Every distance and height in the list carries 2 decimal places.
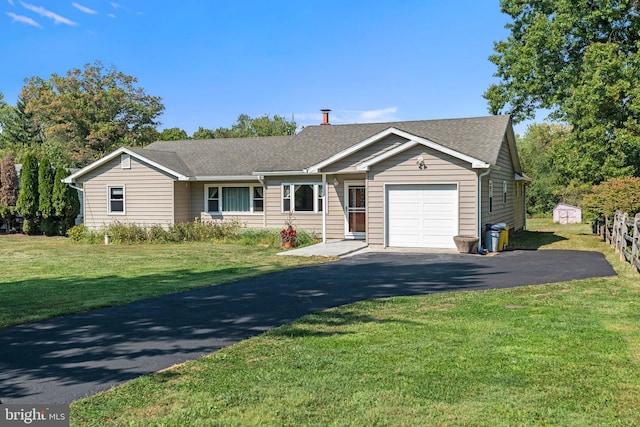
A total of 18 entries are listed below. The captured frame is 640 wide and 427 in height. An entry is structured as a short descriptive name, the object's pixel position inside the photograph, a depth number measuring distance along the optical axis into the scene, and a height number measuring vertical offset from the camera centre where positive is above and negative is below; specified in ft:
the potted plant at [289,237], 61.72 -3.66
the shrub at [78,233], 73.82 -3.40
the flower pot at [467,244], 52.70 -3.94
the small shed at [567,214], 110.01 -2.08
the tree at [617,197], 60.23 +0.83
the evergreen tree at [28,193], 83.05 +2.62
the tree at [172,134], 175.85 +25.80
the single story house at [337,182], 55.98 +3.20
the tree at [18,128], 204.03 +32.03
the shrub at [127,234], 69.92 -3.43
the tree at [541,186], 128.77 +4.51
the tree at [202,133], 222.07 +32.05
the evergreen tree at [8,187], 88.99 +3.89
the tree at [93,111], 154.71 +29.41
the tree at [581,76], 71.54 +20.01
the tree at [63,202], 81.30 +1.13
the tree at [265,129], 232.94 +35.79
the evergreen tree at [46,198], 82.38 +1.83
